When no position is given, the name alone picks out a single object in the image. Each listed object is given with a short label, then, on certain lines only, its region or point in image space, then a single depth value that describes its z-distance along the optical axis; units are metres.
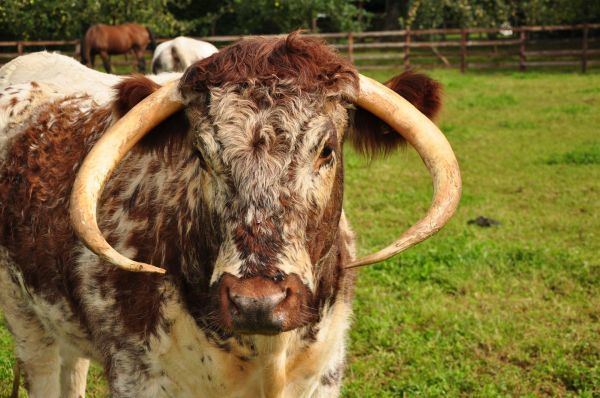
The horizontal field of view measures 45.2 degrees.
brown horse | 22.64
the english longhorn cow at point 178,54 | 10.95
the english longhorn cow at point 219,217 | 2.10
